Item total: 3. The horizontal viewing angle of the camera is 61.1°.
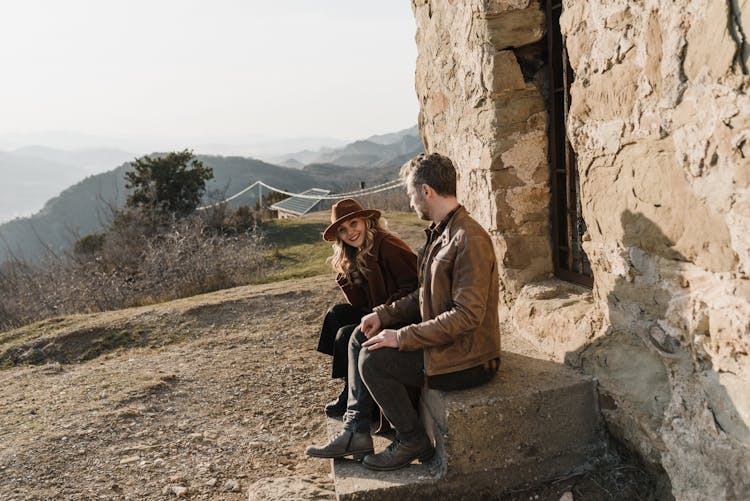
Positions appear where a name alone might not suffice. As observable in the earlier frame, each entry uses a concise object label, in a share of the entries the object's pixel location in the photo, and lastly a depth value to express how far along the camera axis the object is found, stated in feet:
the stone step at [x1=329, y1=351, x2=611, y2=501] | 8.58
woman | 10.66
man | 8.32
